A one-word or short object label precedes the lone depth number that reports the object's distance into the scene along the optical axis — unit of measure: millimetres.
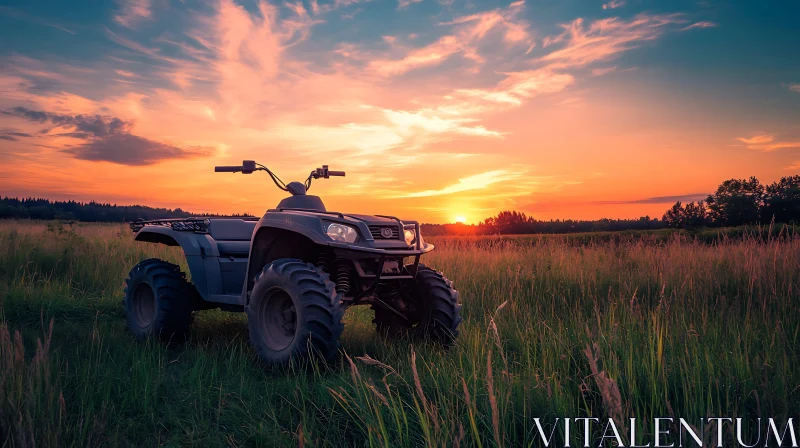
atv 4094
